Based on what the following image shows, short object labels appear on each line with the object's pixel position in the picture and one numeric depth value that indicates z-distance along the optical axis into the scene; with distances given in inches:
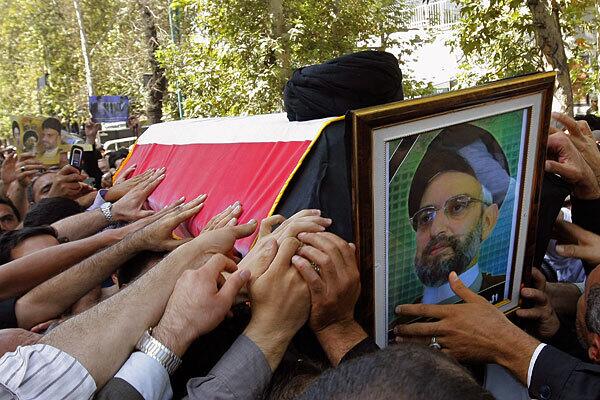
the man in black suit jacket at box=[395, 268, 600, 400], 56.1
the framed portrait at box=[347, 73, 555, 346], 51.9
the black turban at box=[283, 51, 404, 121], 66.4
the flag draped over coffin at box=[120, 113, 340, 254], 67.7
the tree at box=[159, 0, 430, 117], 302.8
